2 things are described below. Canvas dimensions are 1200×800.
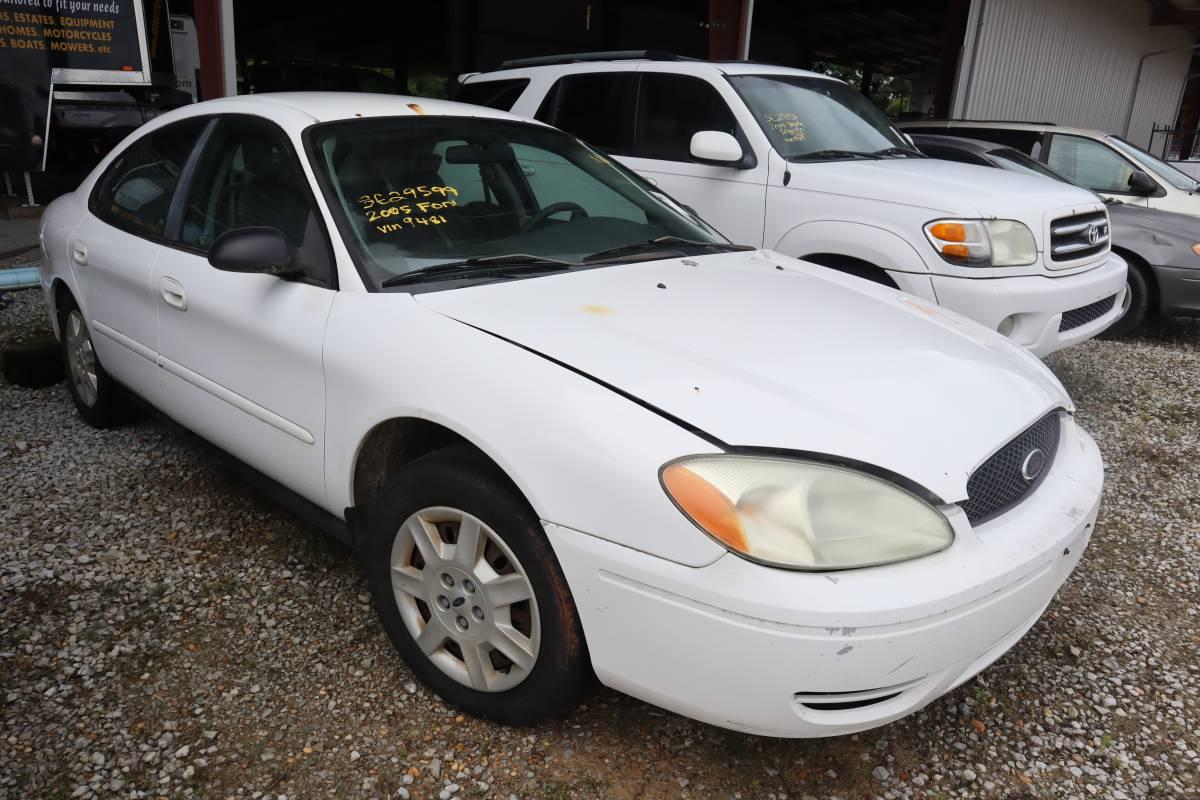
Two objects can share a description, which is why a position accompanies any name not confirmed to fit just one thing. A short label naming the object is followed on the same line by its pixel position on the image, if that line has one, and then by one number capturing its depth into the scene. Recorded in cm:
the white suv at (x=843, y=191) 412
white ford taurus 170
